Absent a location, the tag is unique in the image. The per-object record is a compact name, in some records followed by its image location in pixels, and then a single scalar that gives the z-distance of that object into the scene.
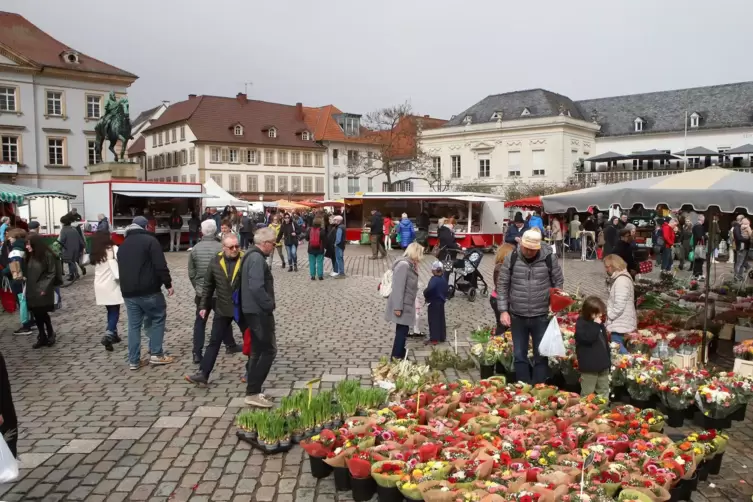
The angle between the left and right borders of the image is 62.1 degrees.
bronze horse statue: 28.91
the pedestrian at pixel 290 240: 18.91
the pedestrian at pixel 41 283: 8.84
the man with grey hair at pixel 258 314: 6.19
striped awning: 18.92
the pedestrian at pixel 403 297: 7.79
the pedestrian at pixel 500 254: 8.98
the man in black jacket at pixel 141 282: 7.59
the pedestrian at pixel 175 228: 26.25
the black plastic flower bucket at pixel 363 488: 4.44
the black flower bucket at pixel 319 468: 4.79
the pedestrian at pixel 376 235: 21.95
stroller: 13.45
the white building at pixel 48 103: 45.31
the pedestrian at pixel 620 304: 7.47
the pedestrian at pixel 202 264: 7.96
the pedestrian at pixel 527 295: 6.41
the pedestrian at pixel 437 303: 9.41
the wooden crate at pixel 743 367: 6.67
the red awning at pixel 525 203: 28.33
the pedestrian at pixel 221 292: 7.05
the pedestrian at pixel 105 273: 8.68
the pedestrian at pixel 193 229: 26.12
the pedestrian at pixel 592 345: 5.87
